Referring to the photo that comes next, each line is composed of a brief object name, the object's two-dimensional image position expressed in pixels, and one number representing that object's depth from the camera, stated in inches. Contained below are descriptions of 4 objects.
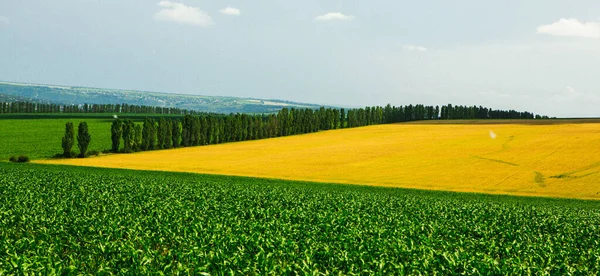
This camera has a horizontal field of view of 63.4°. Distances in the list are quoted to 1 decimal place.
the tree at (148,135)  3383.4
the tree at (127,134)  3257.9
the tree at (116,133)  3236.0
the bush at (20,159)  2656.7
